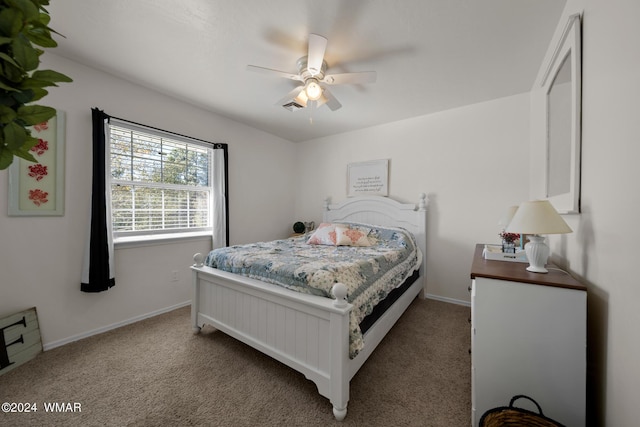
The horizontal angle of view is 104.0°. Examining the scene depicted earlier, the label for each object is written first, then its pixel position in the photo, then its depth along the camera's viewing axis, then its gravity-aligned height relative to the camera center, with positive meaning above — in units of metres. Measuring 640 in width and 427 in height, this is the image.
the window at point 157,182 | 2.41 +0.31
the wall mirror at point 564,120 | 1.29 +0.57
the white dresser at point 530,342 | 1.06 -0.59
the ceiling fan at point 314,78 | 1.72 +1.04
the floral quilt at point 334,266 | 1.56 -0.41
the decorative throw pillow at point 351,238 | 2.81 -0.30
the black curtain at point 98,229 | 2.10 -0.17
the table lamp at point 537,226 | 1.21 -0.06
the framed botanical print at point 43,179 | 1.84 +0.23
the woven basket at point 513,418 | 1.03 -0.86
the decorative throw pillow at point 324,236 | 2.87 -0.30
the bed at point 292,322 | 1.38 -0.78
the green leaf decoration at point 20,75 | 0.33 +0.19
